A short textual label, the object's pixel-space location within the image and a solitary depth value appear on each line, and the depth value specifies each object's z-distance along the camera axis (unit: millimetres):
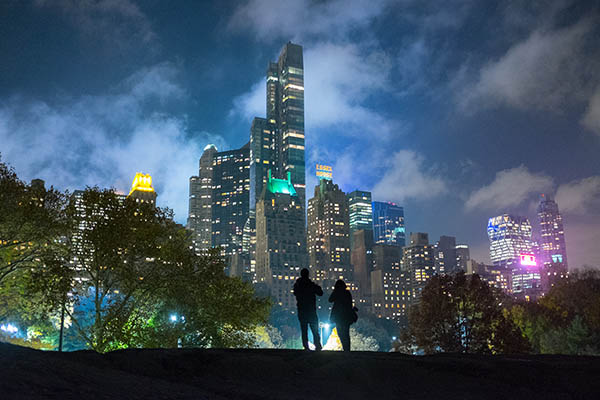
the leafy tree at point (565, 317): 47562
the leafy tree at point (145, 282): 29797
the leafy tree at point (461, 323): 39344
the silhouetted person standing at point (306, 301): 15125
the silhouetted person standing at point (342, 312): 15773
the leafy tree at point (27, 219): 27406
